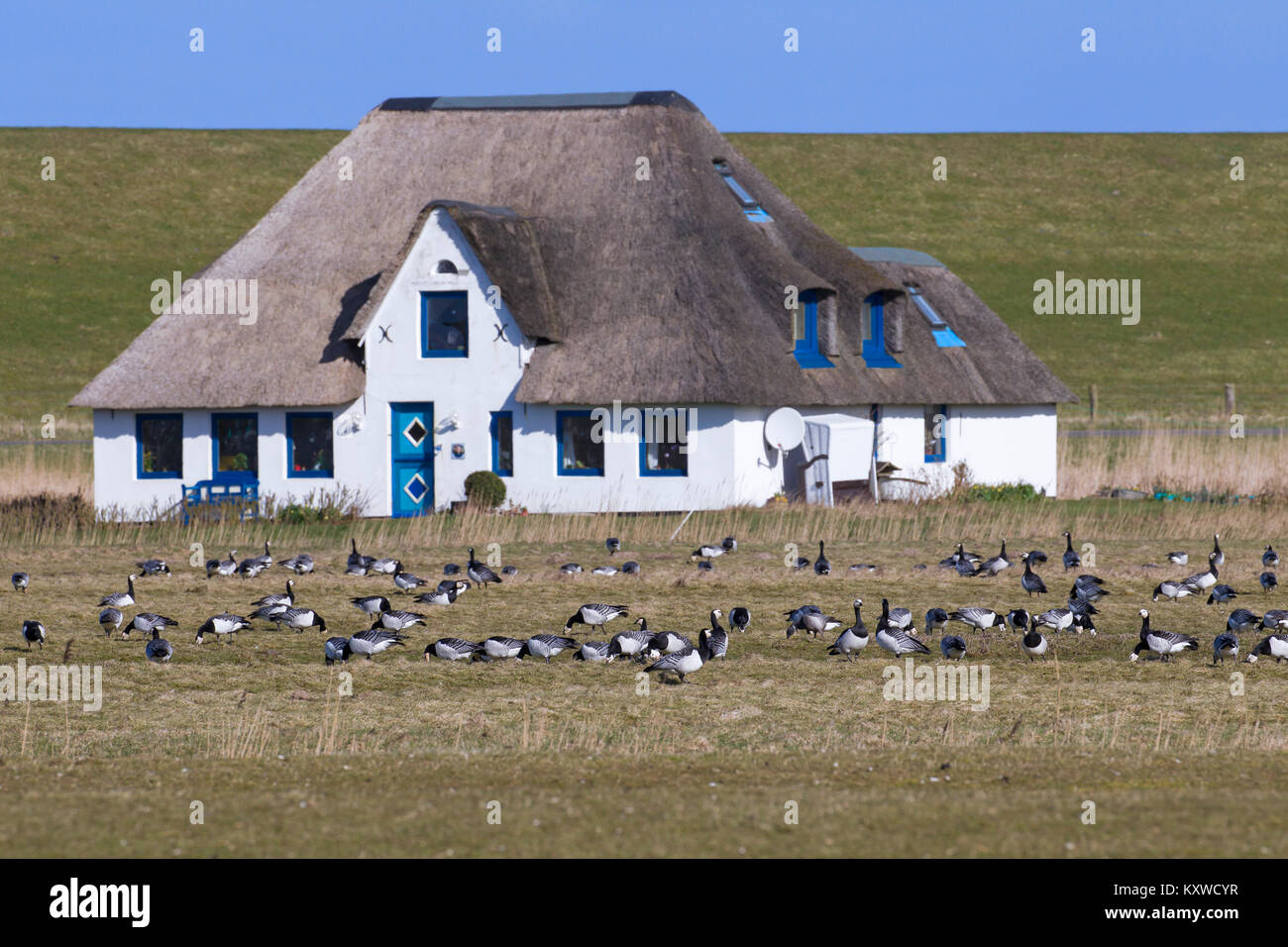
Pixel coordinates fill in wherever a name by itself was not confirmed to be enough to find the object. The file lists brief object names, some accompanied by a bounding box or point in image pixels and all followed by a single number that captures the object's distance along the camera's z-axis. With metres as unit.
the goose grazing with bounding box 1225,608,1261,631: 20.64
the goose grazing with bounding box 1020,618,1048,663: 19.55
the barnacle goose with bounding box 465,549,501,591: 25.69
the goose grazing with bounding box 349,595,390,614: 22.59
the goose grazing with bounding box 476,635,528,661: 19.41
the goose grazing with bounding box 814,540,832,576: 26.49
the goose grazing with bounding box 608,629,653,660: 19.30
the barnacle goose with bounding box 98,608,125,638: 21.44
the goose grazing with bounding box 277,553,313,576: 27.27
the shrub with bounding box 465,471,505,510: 37.53
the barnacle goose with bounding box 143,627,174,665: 19.50
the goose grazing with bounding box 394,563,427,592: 24.77
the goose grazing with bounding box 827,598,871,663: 19.59
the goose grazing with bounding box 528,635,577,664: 19.56
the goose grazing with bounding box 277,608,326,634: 21.78
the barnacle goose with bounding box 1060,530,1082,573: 26.92
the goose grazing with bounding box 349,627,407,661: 19.88
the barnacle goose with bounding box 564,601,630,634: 21.48
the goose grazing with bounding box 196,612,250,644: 20.98
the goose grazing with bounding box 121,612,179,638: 20.73
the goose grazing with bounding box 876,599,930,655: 19.64
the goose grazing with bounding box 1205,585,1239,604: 23.78
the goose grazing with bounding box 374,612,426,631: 21.46
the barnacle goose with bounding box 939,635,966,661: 19.38
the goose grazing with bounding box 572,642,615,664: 19.52
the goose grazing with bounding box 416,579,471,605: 23.83
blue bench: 37.97
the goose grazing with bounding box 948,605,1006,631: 21.06
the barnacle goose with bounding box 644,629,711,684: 18.30
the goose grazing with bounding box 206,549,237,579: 27.11
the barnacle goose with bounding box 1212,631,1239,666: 19.19
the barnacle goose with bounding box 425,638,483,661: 19.64
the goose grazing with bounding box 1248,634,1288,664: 19.17
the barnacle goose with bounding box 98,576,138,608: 23.06
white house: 37.31
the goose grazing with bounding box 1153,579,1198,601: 23.97
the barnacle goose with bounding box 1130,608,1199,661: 19.22
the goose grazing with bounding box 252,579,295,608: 22.52
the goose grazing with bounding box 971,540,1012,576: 26.64
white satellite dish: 37.34
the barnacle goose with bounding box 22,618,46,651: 20.23
